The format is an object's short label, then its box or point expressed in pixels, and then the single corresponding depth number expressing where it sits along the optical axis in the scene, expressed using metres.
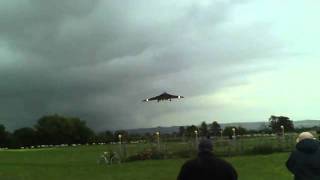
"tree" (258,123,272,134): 78.41
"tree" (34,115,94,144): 130.50
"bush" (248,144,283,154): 39.28
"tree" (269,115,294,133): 84.12
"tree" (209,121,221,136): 66.32
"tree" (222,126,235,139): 68.24
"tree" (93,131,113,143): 102.81
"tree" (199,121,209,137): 58.16
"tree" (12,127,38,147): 122.88
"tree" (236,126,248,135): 76.75
